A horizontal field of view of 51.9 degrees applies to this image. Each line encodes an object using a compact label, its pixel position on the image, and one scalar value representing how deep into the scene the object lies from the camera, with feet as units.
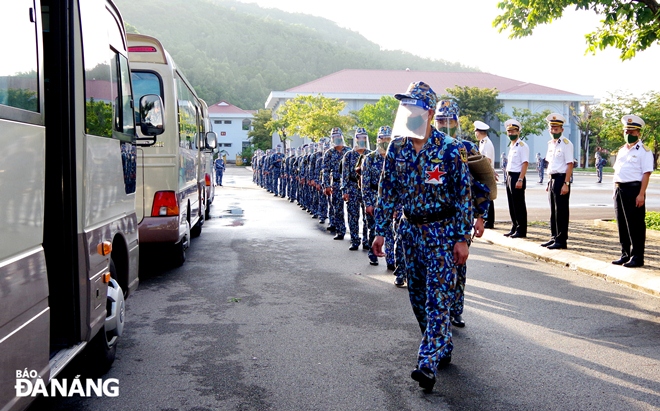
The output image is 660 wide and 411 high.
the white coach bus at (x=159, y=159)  28.84
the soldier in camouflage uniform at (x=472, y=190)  18.21
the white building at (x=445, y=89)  238.89
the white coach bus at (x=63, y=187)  10.21
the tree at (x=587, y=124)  238.89
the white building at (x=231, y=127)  349.61
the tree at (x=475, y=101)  227.61
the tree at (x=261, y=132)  300.81
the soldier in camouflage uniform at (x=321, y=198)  57.57
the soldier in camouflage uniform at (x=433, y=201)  15.39
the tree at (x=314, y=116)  188.44
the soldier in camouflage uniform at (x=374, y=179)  31.19
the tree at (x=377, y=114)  212.23
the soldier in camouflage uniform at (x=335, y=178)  44.37
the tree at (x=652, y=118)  152.25
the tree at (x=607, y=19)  36.24
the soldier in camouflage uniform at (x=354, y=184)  38.45
